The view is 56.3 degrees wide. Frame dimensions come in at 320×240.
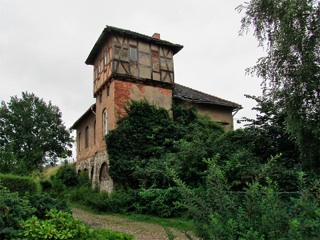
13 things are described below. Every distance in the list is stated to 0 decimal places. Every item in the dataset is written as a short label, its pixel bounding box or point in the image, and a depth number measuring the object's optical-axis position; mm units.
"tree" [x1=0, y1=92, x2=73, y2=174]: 37812
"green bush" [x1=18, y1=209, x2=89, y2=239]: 5176
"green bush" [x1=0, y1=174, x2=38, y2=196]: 10680
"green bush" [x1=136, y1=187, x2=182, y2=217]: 11852
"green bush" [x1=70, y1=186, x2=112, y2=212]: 13748
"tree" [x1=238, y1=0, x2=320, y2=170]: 10078
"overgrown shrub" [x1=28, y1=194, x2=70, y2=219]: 6621
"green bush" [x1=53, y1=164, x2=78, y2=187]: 22600
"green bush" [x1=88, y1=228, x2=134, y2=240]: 5609
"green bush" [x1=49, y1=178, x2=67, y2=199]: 16525
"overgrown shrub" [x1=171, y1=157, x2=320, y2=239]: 2492
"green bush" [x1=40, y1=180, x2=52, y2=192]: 20452
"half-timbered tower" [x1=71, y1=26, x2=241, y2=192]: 17703
